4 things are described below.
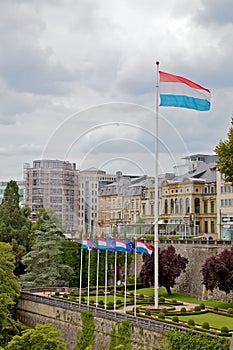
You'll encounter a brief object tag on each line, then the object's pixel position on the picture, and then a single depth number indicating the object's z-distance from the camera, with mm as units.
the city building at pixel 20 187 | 190375
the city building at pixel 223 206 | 86425
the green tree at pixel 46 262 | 62938
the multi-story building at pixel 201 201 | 87188
